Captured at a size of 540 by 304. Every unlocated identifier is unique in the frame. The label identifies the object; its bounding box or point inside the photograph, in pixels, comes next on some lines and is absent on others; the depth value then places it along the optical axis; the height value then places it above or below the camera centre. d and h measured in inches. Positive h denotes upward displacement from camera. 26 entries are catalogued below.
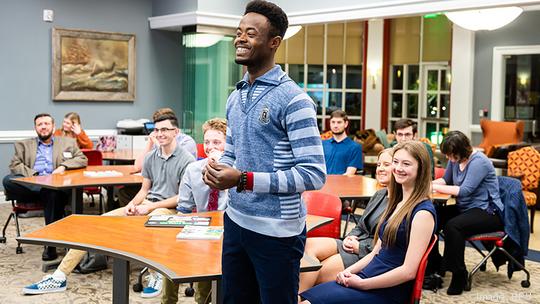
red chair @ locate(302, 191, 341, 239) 166.9 -22.9
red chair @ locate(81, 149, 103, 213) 289.0 -17.9
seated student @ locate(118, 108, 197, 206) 261.3 -19.8
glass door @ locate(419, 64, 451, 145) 579.5 +17.1
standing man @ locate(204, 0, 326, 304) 85.6 -6.8
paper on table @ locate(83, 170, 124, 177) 243.1 -21.2
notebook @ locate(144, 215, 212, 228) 143.5 -22.7
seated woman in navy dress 119.8 -23.0
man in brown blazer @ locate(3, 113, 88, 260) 263.6 -15.7
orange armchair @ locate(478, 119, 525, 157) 478.6 -7.9
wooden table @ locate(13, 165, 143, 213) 222.1 -22.5
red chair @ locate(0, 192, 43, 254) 252.5 -34.5
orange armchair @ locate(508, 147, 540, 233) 331.3 -22.6
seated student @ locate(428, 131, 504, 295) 206.4 -26.3
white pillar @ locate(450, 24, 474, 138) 537.6 +33.9
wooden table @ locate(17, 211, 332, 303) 109.8 -24.0
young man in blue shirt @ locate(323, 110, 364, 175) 271.3 -12.5
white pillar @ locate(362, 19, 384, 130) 593.0 +40.0
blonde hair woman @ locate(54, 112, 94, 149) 336.8 -7.9
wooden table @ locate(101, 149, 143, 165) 313.2 -19.2
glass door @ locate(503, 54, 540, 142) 543.8 +24.0
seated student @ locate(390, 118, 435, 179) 237.9 -3.5
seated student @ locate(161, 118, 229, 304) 162.4 -19.1
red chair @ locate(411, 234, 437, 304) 118.4 -28.1
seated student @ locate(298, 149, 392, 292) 148.0 -29.5
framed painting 388.8 +30.1
